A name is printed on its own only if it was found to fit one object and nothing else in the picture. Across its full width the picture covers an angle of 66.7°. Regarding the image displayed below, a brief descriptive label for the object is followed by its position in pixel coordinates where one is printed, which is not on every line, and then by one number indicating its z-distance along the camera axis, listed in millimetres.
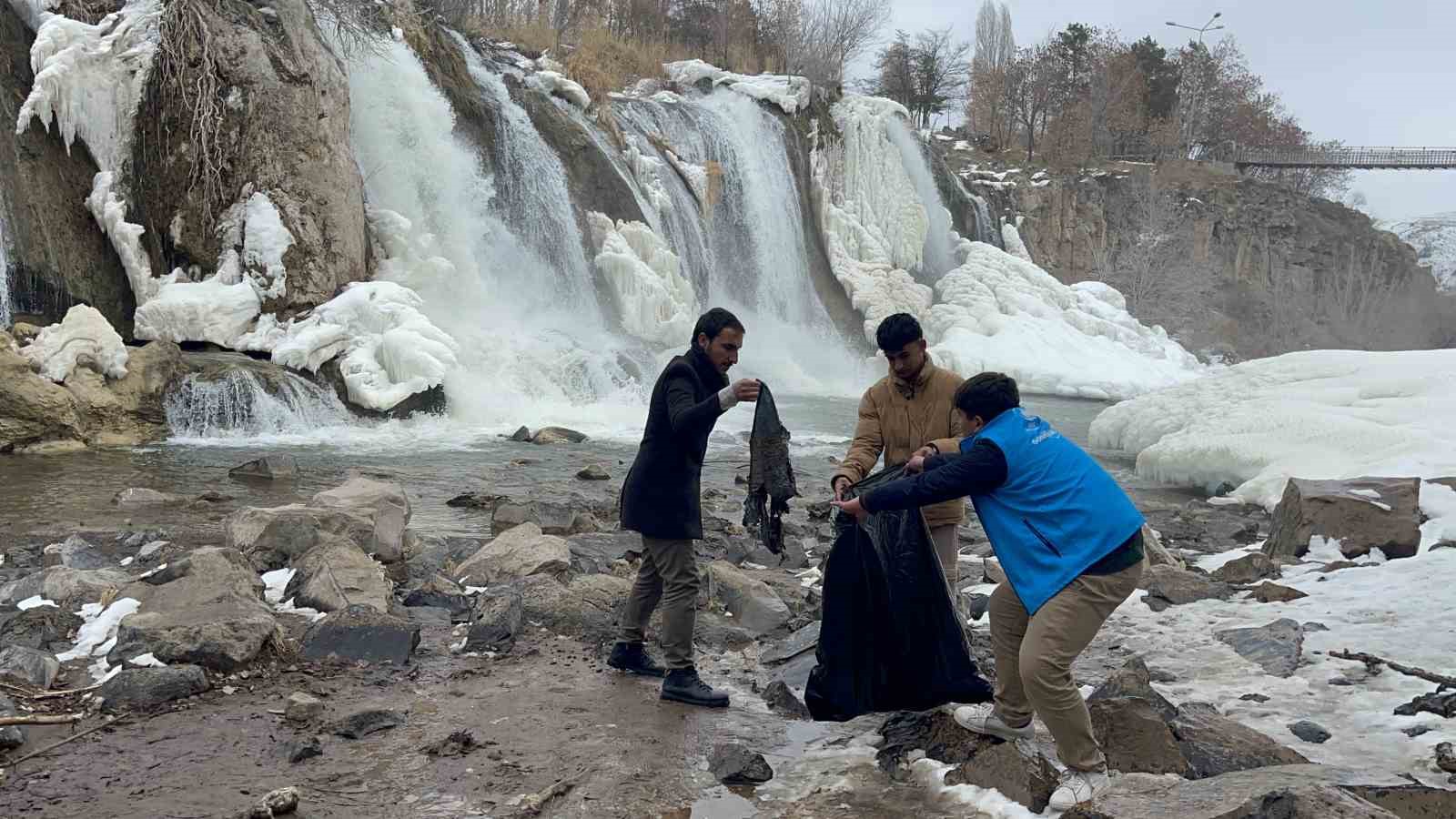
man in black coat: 4066
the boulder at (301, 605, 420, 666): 4547
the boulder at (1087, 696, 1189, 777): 3379
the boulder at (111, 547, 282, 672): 4223
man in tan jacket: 3908
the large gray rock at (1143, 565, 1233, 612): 5555
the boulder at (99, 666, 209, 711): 3885
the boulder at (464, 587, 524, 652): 4847
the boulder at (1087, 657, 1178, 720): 3646
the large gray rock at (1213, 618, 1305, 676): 4477
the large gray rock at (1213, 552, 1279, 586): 5906
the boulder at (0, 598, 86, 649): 4477
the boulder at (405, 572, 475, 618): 5402
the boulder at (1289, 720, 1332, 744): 3725
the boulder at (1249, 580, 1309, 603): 5477
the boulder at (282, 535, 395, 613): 5113
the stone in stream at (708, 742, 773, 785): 3539
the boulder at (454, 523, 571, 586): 5930
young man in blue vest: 3127
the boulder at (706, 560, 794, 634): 5367
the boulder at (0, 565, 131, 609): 5008
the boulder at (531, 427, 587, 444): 12906
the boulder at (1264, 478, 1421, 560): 6379
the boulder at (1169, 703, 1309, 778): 3398
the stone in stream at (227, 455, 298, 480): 9656
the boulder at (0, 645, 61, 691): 3973
